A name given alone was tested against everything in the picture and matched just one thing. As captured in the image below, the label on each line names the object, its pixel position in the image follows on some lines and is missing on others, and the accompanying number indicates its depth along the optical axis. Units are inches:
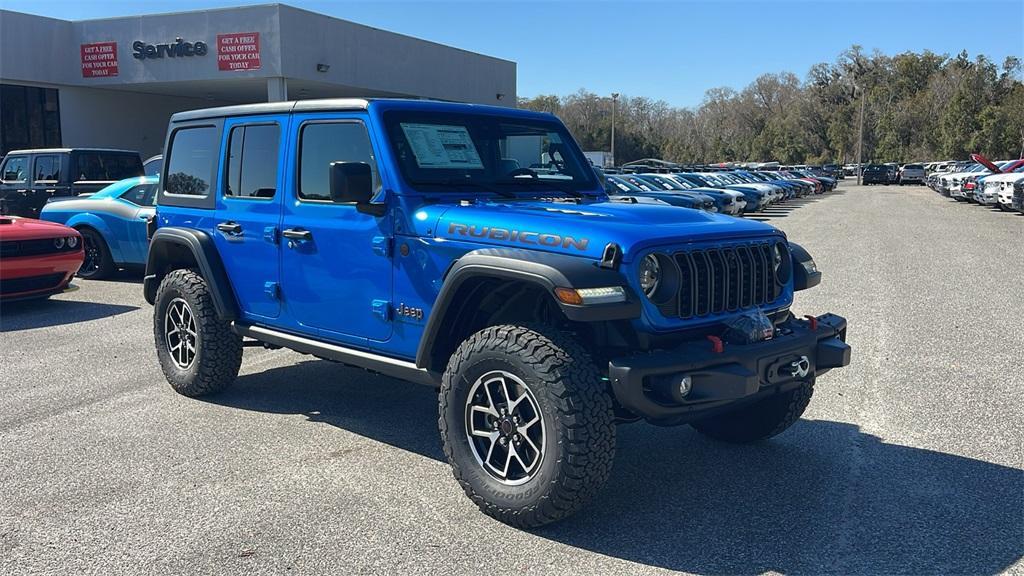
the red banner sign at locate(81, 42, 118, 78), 1145.6
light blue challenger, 440.8
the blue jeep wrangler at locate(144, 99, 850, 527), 142.7
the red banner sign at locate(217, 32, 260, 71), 1081.4
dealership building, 1083.9
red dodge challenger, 354.0
